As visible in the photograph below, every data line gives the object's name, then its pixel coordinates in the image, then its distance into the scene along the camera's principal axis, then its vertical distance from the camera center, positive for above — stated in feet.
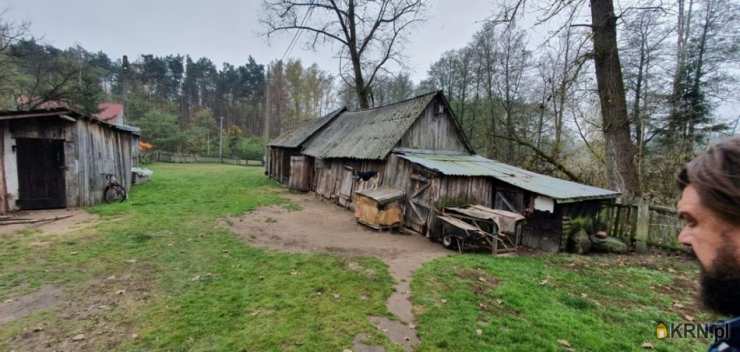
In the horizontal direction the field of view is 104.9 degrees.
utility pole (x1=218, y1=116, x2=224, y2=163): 111.13 +2.11
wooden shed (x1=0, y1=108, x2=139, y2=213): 27.48 -1.02
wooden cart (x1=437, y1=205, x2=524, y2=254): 23.72 -5.67
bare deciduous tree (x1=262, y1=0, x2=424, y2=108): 59.11 +27.30
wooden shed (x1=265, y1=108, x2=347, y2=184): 60.23 +1.99
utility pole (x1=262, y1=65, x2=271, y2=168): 100.78 +17.95
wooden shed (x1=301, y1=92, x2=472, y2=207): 36.24 +2.37
